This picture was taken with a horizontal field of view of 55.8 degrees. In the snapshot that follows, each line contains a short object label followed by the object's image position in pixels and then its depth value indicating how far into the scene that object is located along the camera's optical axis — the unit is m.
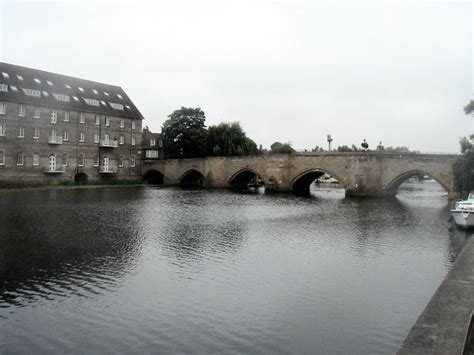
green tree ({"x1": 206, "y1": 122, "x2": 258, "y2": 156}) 60.84
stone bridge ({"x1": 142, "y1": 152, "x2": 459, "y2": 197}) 36.66
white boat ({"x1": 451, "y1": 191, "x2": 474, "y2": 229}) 18.95
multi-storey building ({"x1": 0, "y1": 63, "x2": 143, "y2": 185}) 45.09
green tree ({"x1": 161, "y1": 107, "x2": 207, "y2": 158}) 62.81
